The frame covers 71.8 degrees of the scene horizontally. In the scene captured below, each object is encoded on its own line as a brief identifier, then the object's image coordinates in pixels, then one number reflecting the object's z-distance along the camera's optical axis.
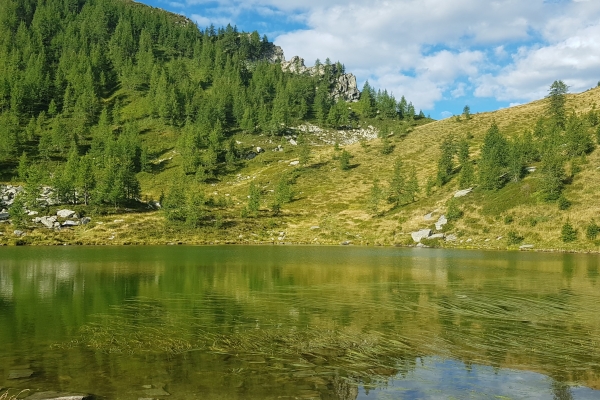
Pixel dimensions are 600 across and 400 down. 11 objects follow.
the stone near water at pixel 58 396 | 11.20
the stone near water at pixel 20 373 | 13.24
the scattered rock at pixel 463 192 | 106.69
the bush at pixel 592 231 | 73.94
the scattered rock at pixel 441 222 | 96.01
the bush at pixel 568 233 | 75.50
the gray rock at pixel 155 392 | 11.98
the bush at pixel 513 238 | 80.69
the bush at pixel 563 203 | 84.25
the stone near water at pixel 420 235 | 93.50
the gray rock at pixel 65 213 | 100.75
